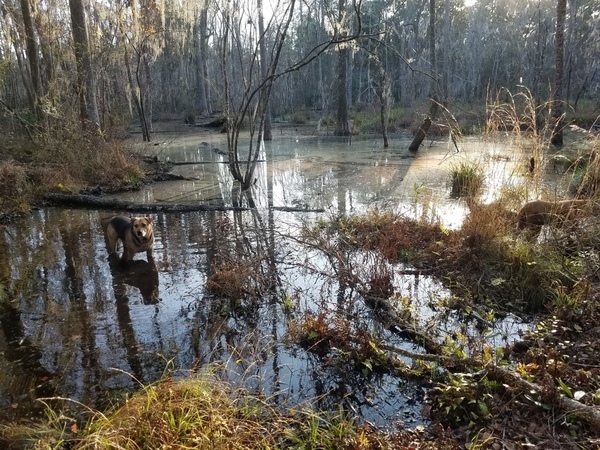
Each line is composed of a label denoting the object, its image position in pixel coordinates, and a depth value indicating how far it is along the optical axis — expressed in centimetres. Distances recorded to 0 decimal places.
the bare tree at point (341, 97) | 2080
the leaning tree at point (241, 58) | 845
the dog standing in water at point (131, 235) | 538
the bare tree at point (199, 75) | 3297
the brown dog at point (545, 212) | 481
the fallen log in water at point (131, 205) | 835
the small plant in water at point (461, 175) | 745
